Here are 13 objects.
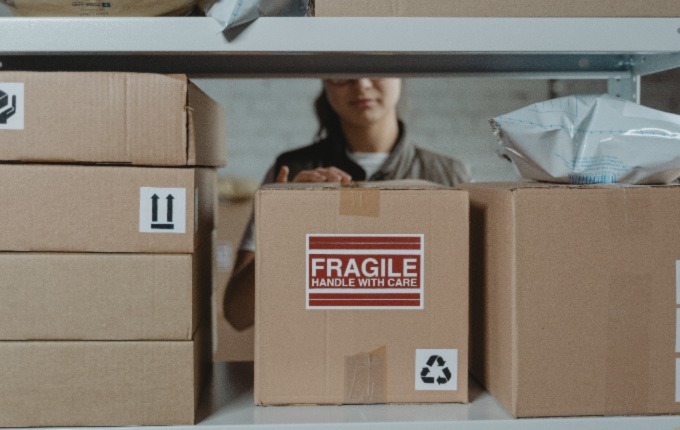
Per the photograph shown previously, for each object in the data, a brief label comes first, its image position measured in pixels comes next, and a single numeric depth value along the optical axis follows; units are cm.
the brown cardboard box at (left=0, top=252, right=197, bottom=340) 74
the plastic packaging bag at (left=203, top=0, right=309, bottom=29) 72
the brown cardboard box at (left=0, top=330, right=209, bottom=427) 75
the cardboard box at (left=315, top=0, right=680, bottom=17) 77
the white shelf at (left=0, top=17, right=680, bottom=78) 73
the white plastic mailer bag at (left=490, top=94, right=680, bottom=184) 79
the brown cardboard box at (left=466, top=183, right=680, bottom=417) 76
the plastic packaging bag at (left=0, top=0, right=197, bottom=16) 75
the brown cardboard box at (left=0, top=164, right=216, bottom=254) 74
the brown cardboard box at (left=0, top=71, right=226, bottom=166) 73
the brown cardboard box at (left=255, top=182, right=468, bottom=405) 78
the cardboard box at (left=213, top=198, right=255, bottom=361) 284
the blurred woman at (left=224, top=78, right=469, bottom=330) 188
